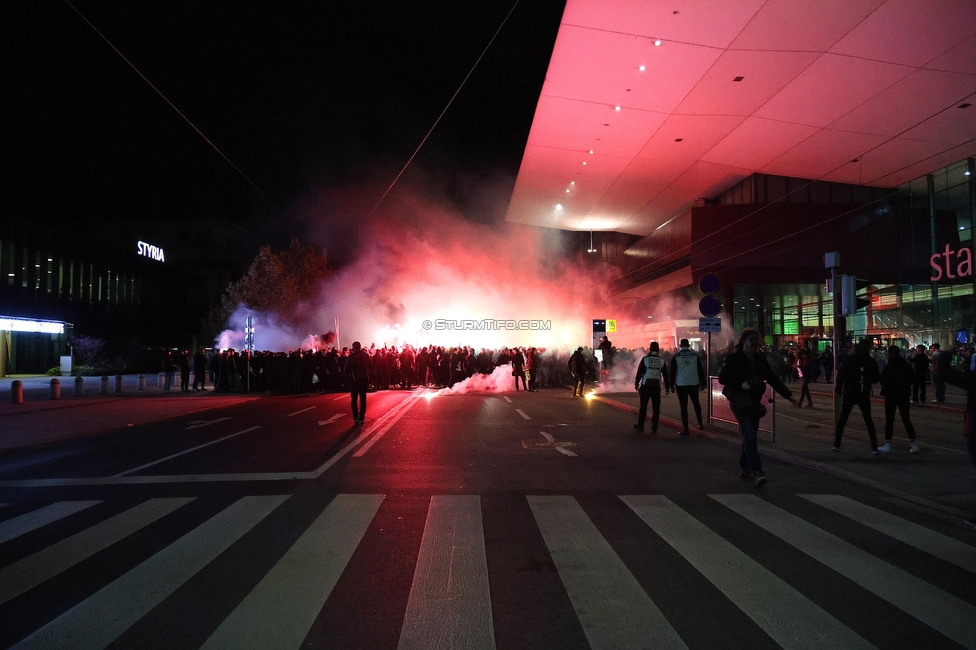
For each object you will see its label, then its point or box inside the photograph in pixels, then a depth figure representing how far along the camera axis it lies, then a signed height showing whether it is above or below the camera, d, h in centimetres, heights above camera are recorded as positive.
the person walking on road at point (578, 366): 1880 -35
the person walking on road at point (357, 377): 1215 -41
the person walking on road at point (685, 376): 1083 -39
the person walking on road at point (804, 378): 1576 -66
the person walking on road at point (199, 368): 2320 -39
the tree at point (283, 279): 3353 +419
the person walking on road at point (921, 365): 1640 -36
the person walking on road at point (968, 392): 540 -36
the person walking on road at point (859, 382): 880 -43
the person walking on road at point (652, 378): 1119 -44
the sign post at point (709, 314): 1204 +76
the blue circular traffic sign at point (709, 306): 1209 +91
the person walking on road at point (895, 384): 925 -48
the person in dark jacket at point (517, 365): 2216 -38
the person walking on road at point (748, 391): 692 -44
